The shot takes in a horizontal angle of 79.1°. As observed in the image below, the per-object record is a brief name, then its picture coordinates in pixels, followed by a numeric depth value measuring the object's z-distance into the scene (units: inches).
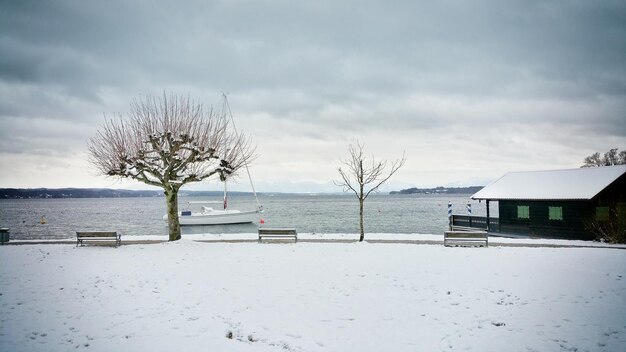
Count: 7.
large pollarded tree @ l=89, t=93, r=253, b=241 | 790.5
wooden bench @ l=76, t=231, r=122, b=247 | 731.4
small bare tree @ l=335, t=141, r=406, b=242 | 855.4
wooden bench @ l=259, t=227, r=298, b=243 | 769.6
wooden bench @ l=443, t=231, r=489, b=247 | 711.7
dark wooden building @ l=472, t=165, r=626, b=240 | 959.0
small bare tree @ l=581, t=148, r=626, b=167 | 2795.3
